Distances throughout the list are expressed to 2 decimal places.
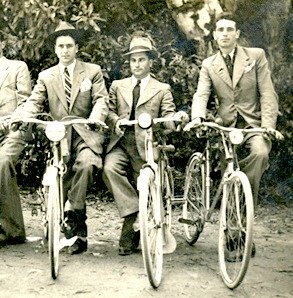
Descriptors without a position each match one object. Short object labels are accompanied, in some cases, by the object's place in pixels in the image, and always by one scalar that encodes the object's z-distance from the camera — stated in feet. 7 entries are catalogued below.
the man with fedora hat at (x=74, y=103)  19.76
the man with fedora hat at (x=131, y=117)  19.81
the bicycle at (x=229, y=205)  16.58
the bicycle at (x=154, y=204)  16.38
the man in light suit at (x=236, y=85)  20.04
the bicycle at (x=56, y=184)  17.22
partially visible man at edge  20.69
